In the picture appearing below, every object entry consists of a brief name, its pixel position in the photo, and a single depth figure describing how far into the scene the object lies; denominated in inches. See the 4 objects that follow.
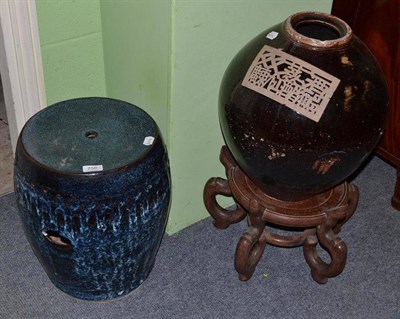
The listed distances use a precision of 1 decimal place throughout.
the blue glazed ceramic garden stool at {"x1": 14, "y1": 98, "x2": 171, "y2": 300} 54.2
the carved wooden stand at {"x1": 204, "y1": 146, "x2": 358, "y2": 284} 62.6
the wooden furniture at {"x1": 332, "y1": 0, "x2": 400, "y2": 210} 70.2
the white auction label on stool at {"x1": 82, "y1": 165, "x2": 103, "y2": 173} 53.5
